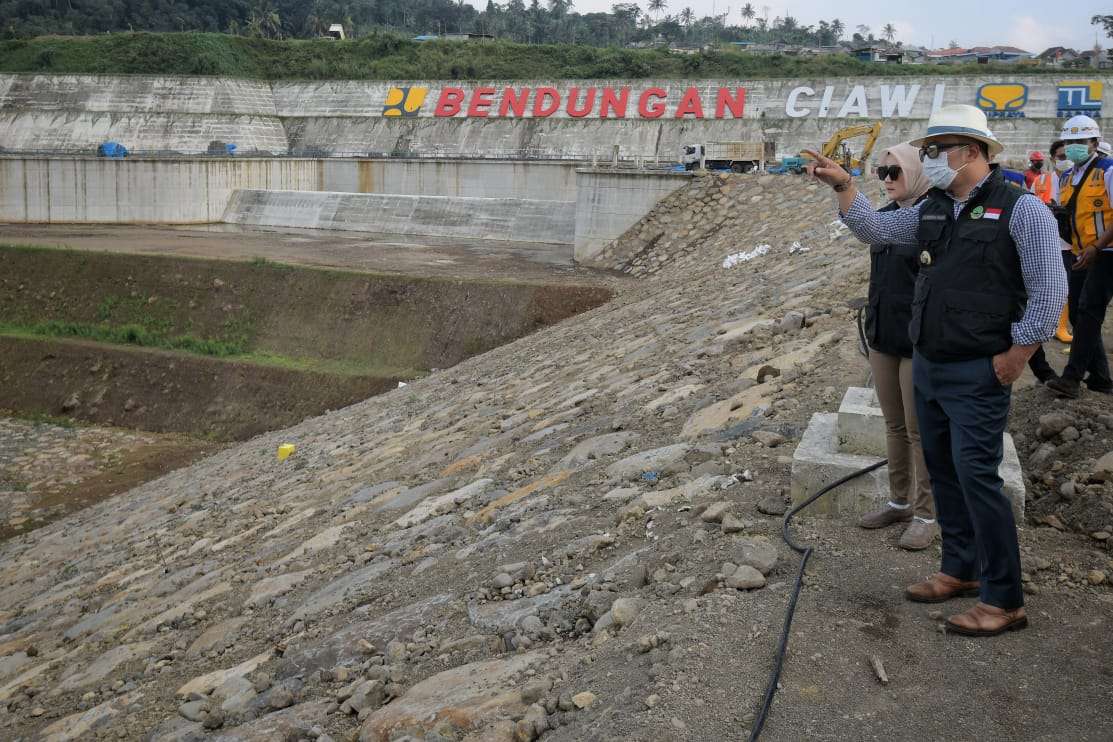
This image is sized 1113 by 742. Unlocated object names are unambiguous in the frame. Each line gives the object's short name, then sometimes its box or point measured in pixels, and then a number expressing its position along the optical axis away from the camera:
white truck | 29.58
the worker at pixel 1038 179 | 10.59
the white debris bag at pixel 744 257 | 19.02
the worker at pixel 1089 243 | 6.73
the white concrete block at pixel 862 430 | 5.32
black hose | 3.45
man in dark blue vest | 3.88
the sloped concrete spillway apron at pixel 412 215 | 32.47
